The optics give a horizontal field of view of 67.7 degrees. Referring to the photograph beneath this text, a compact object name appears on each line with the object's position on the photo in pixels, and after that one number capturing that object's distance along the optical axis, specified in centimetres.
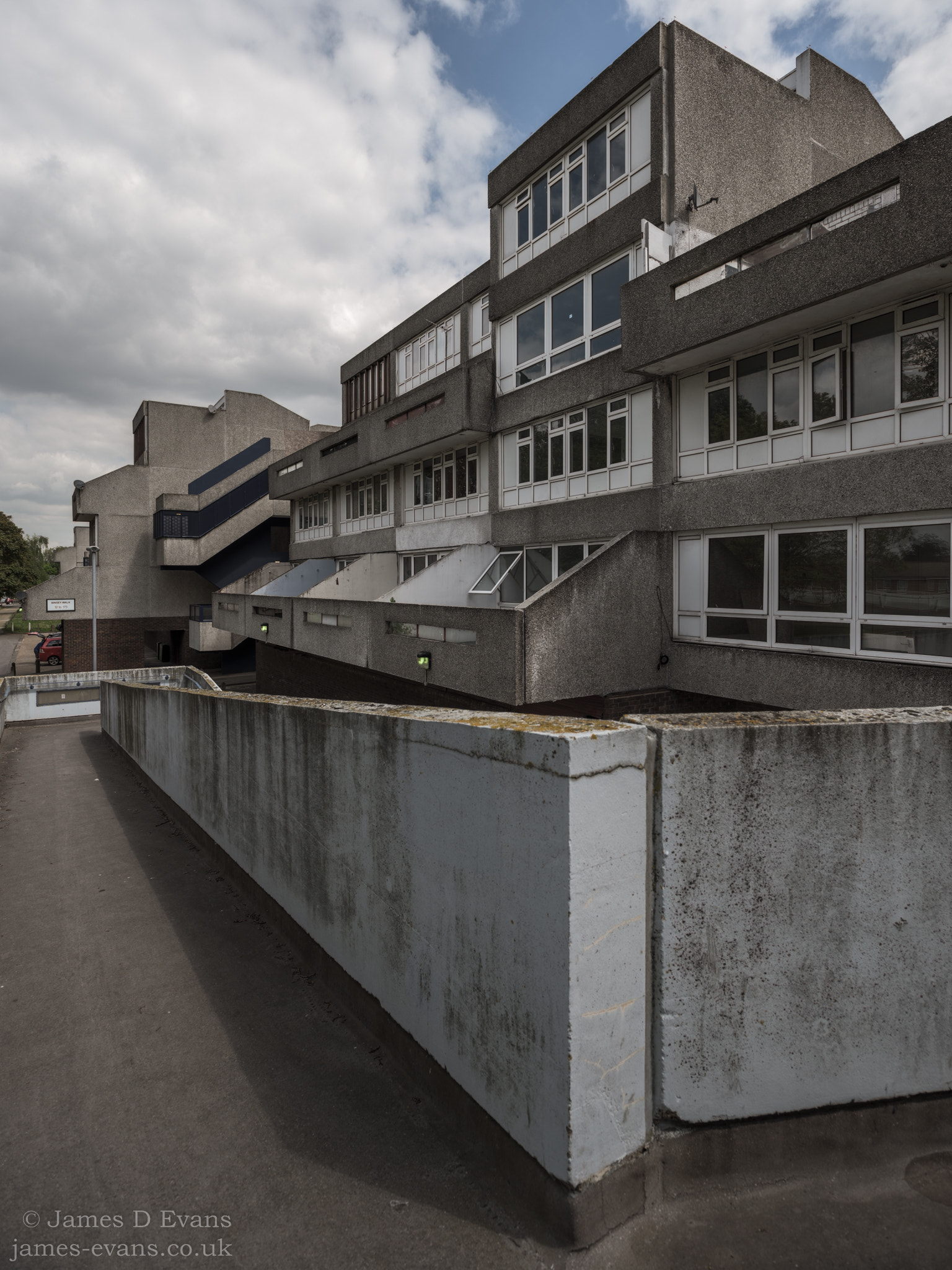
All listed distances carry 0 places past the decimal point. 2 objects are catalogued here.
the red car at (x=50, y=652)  3719
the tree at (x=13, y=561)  6606
